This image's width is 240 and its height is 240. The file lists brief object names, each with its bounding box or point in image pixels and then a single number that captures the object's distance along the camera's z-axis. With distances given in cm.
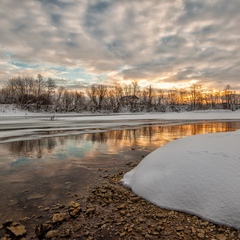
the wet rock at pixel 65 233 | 343
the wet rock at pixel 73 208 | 409
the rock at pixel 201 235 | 334
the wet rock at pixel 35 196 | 484
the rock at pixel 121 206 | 437
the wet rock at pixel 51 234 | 339
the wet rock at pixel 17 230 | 341
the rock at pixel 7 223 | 370
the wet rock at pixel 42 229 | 343
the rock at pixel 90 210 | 416
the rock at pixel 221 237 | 328
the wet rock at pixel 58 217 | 385
